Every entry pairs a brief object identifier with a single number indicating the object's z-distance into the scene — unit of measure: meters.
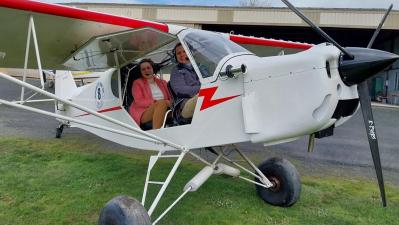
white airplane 2.92
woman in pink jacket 4.52
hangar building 22.61
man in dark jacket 4.25
